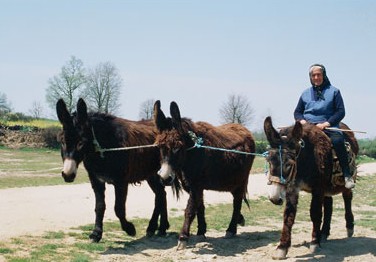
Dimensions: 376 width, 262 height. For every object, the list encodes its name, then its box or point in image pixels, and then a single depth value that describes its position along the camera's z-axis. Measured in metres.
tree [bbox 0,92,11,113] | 62.50
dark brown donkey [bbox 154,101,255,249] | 7.59
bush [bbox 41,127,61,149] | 46.69
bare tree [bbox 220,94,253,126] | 69.69
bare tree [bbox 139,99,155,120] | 64.38
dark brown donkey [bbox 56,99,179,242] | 7.71
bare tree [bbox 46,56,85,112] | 61.19
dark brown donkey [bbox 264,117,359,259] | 6.87
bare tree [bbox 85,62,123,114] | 62.69
